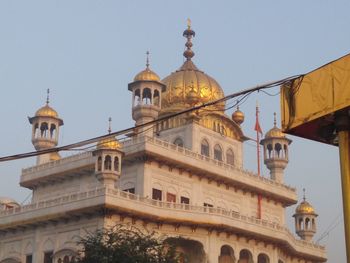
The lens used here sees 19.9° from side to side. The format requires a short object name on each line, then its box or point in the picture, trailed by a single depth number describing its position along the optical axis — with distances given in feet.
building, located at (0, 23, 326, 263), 161.63
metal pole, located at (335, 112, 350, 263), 29.95
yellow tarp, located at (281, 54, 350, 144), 29.97
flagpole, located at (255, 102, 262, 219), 218.91
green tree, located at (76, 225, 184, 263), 108.02
